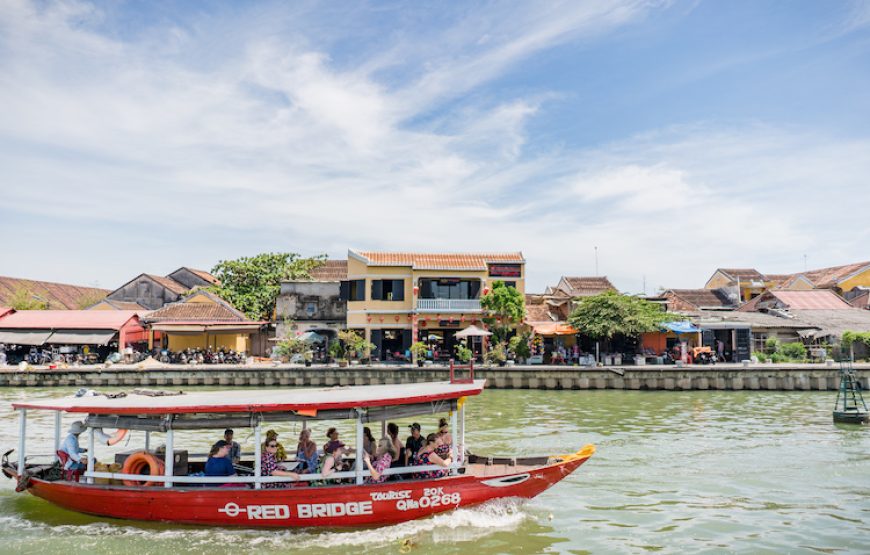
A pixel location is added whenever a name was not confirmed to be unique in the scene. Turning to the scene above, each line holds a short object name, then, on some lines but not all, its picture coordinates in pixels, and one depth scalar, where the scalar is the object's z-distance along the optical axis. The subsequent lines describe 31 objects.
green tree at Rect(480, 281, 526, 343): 33.47
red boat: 9.39
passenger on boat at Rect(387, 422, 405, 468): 10.16
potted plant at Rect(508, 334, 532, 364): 32.06
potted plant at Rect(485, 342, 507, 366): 31.06
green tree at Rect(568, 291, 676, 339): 30.62
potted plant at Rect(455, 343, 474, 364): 30.74
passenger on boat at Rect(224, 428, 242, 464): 10.02
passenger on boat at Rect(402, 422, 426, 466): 10.38
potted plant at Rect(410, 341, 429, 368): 32.47
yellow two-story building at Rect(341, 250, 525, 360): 34.75
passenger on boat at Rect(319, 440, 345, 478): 9.64
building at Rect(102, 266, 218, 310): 46.62
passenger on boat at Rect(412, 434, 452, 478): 9.98
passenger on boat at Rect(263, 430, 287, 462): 10.56
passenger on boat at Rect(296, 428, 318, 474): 9.99
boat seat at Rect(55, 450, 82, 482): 10.42
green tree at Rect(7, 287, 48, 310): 41.31
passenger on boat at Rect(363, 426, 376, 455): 9.99
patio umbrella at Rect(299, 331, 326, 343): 35.31
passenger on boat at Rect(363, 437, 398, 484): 9.55
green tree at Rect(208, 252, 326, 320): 43.09
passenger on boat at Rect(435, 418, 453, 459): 10.15
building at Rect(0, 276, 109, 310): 44.22
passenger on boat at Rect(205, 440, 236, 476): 9.71
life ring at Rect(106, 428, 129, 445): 10.34
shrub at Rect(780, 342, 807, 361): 32.44
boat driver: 10.41
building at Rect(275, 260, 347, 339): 38.34
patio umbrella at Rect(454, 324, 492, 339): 28.38
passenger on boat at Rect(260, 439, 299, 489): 9.77
